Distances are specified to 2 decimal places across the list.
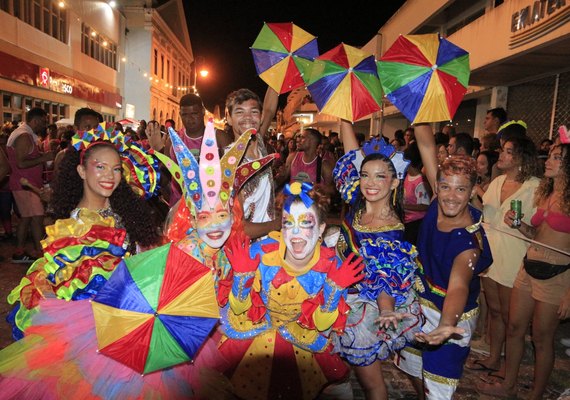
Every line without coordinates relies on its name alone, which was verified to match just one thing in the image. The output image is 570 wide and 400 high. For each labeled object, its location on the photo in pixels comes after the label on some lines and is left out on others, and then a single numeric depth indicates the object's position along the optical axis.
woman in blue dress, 2.87
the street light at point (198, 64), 55.66
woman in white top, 4.13
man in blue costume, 2.76
